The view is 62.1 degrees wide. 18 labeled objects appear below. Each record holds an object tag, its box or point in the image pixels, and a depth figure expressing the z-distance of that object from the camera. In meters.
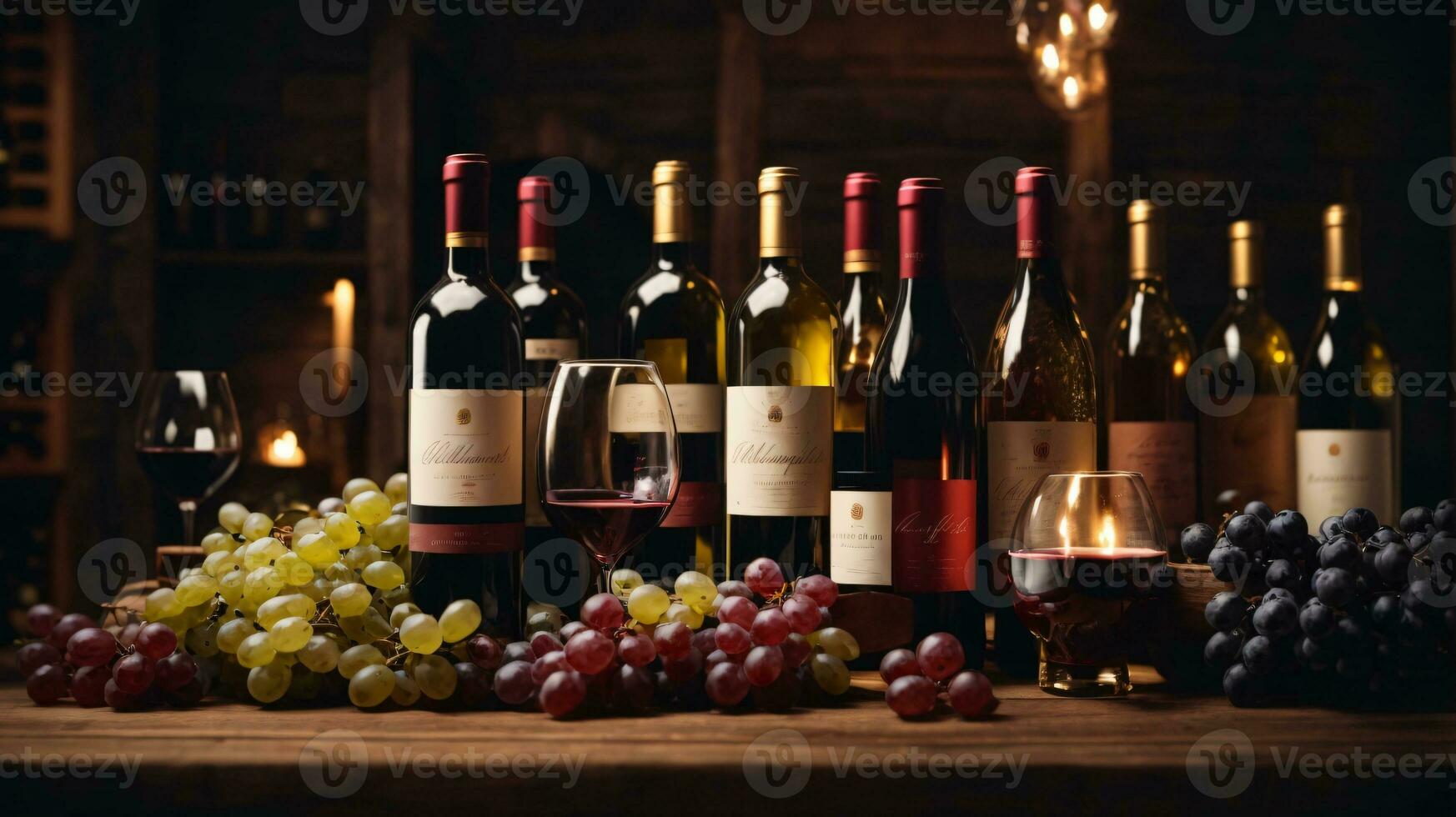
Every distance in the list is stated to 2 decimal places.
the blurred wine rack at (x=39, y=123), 2.46
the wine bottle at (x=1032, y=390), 1.03
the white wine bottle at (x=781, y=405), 1.00
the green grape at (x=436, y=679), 0.86
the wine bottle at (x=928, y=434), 0.97
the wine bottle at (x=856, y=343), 1.14
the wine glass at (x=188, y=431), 1.38
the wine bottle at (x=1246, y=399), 1.41
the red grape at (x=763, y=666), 0.86
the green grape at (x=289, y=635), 0.87
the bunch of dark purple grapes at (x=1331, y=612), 0.87
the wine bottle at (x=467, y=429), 0.94
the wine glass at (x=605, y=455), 0.91
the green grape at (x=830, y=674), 0.89
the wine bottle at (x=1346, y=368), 1.51
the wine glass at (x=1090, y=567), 0.91
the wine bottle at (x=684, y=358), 1.08
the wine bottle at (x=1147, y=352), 1.37
